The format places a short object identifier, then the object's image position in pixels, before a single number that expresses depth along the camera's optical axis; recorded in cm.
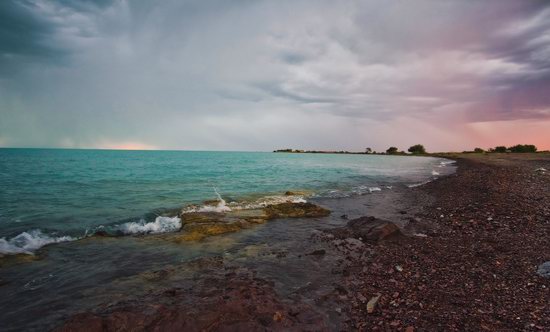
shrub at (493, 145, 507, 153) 13698
